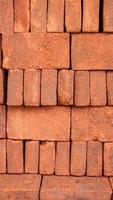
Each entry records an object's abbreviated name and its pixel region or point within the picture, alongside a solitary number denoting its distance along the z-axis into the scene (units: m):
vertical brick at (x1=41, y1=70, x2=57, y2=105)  2.51
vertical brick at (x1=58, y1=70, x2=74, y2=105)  2.50
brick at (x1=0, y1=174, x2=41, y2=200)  2.42
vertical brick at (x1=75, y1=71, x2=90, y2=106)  2.51
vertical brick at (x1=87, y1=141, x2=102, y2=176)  2.58
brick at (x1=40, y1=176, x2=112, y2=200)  2.40
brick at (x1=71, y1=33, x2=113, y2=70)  2.49
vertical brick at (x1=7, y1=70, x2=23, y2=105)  2.53
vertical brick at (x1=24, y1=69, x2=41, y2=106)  2.52
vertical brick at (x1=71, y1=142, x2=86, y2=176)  2.58
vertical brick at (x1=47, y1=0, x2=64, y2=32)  2.48
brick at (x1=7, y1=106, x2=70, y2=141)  2.59
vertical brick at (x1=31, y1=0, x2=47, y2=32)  2.49
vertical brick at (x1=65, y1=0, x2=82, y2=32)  2.47
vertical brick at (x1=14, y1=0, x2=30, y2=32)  2.52
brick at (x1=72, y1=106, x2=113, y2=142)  2.56
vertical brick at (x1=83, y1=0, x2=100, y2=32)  2.48
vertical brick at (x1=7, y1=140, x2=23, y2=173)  2.61
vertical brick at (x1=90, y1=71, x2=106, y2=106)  2.51
